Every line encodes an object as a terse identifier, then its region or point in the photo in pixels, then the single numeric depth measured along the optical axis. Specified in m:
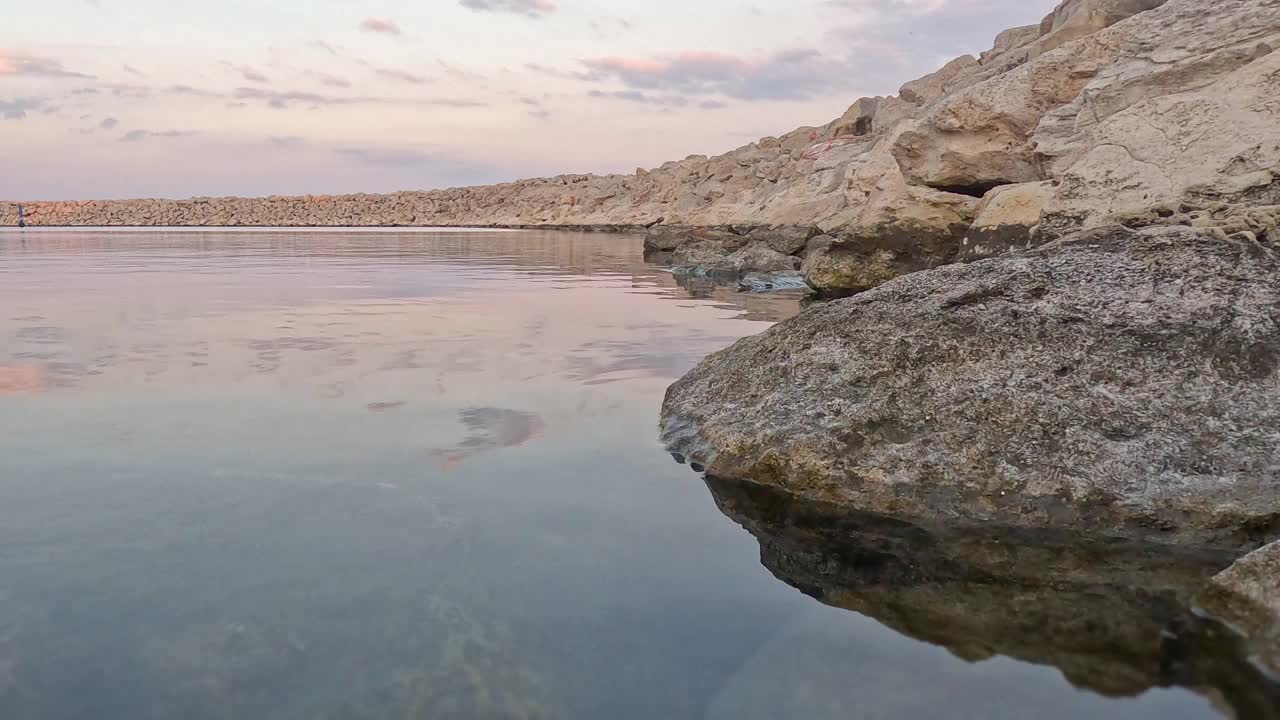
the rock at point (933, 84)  26.14
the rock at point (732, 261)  13.65
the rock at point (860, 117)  34.75
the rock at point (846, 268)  9.50
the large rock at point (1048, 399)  2.73
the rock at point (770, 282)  11.69
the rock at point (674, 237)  17.87
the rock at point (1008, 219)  6.75
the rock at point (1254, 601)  1.94
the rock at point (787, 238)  15.50
